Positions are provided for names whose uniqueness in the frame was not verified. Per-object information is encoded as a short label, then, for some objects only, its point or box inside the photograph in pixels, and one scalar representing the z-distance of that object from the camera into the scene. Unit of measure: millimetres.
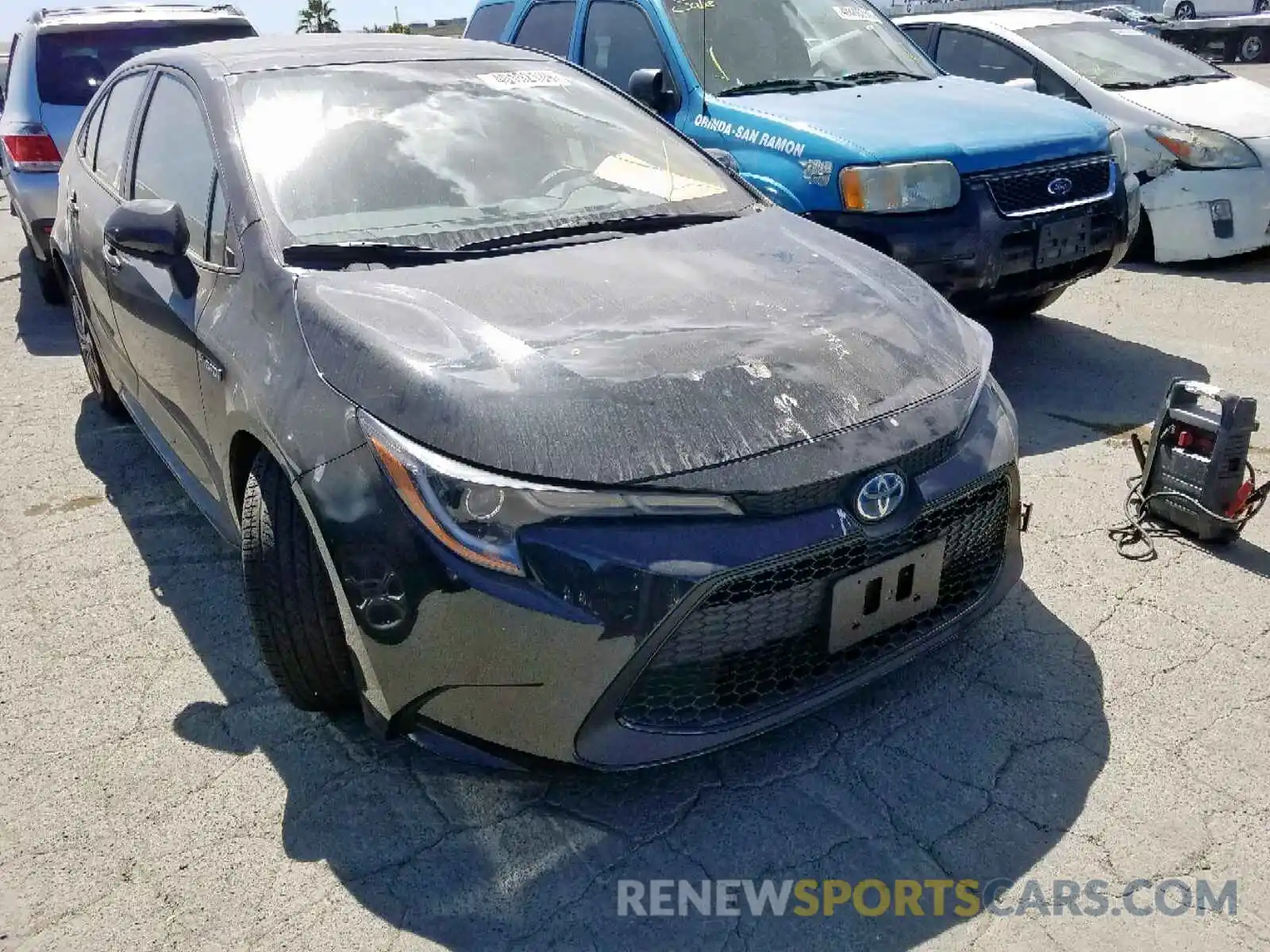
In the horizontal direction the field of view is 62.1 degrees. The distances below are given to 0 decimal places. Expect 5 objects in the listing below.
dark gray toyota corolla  1995
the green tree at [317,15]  66812
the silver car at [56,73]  6035
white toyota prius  6078
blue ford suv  4316
